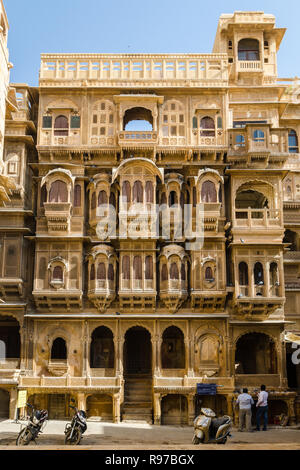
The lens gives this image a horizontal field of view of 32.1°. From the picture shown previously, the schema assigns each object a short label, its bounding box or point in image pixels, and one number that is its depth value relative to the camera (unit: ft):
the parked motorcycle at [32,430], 52.80
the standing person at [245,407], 70.85
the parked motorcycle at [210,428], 45.78
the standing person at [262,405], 72.43
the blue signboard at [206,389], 82.23
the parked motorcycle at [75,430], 55.01
